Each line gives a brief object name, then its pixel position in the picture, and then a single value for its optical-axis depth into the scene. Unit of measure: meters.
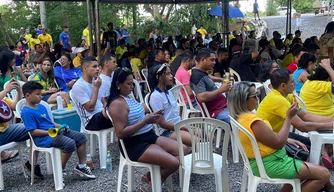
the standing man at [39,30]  14.66
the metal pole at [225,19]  9.86
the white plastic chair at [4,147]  3.70
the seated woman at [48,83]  5.36
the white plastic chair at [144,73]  7.36
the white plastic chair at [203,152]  3.05
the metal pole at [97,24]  6.89
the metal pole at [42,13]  16.16
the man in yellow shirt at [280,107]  3.04
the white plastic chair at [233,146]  4.27
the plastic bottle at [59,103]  4.93
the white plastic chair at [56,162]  3.63
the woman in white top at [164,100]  3.58
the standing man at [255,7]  14.98
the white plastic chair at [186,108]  4.79
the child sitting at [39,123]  3.61
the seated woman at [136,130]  3.11
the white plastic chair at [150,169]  3.15
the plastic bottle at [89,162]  4.16
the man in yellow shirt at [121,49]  9.79
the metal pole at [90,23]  6.47
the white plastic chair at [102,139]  4.18
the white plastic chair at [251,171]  2.66
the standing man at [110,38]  10.72
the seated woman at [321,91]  3.88
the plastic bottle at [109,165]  4.18
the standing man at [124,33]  14.69
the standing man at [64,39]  13.64
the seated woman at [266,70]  5.99
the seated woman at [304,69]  4.70
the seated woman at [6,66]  4.55
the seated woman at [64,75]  5.78
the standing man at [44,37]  13.52
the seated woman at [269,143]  2.66
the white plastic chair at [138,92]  5.94
